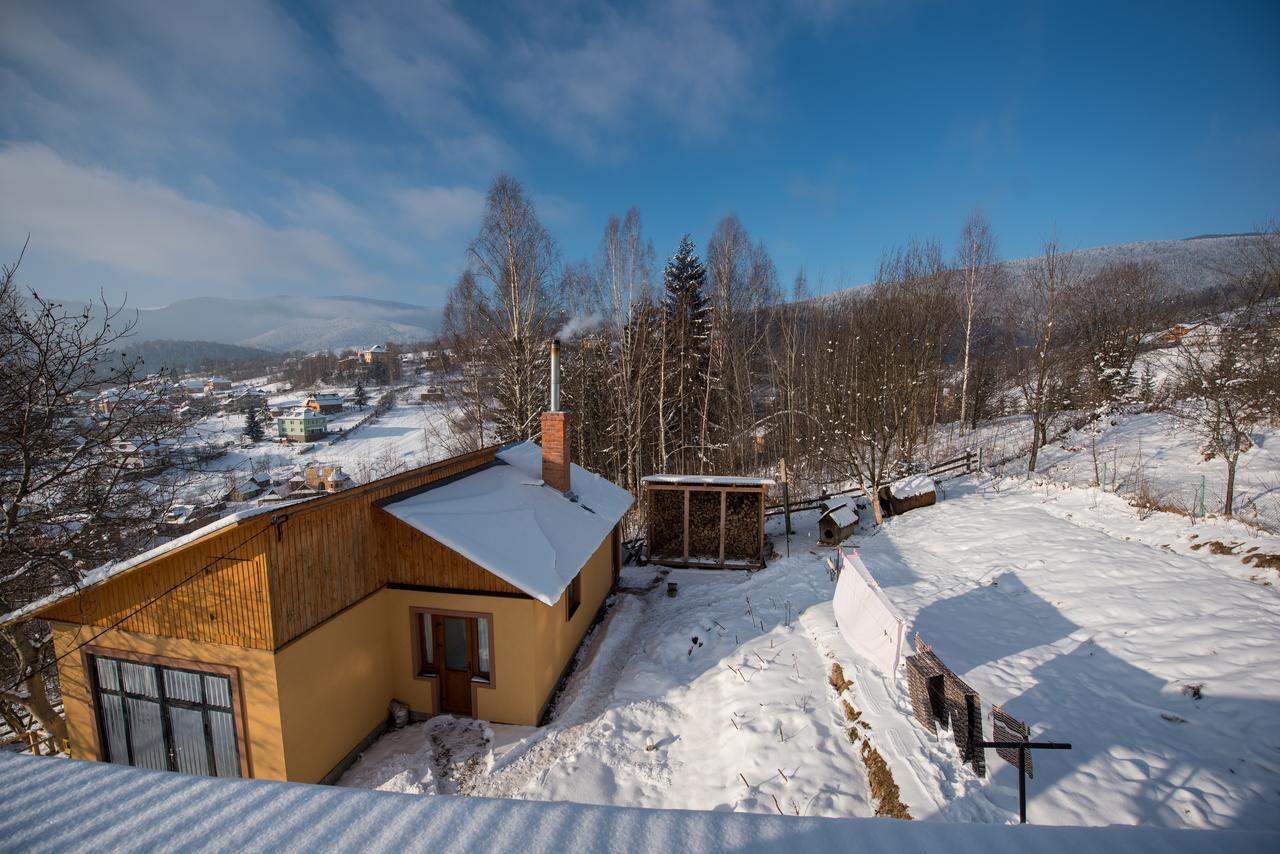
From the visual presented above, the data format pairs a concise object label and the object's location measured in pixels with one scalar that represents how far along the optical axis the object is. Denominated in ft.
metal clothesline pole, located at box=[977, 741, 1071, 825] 13.09
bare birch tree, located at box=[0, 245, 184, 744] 22.67
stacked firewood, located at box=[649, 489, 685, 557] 48.73
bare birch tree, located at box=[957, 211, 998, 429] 74.08
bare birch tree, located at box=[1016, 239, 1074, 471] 63.82
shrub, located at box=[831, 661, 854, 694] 23.95
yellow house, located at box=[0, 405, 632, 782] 19.21
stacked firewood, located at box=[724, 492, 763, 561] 46.96
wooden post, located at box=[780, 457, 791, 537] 49.65
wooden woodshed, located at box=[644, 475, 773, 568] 45.53
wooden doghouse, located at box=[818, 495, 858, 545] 47.88
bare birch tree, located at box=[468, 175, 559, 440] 52.60
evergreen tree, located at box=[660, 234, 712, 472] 67.77
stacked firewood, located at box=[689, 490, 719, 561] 47.80
